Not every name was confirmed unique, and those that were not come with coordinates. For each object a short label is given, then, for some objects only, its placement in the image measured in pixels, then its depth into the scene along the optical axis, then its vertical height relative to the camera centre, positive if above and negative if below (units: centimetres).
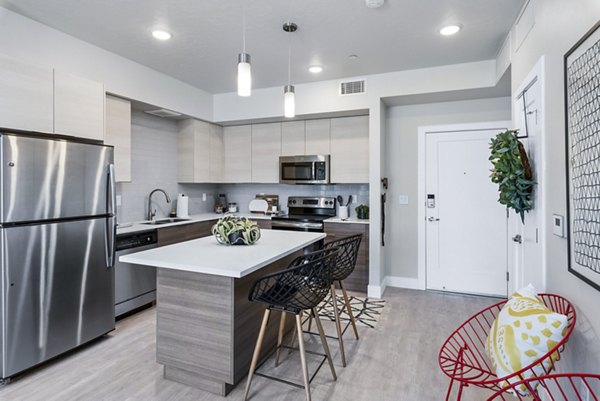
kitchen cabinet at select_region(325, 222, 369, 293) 414 -58
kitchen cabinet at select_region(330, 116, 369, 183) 439 +69
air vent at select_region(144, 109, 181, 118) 413 +111
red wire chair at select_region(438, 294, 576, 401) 131 -60
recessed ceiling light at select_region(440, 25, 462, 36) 284 +145
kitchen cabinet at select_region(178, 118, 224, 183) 466 +71
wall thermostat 164 -12
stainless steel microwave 451 +45
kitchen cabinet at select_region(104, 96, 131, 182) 341 +72
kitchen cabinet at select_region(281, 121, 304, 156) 473 +89
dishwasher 327 -76
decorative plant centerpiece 248 -22
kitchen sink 402 -22
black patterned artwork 126 +19
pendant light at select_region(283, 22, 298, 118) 266 +83
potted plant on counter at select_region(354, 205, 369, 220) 438 -12
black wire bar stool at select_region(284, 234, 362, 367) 246 -44
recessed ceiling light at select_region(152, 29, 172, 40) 294 +146
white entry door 398 -19
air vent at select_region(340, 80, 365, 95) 405 +138
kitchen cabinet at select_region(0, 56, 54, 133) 236 +77
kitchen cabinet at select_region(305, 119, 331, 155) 457 +88
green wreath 218 +19
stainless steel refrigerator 224 -32
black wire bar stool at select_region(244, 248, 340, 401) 194 -51
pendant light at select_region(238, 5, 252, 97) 214 +80
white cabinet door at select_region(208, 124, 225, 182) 496 +73
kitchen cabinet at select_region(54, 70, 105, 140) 271 +81
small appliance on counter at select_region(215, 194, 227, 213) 539 -1
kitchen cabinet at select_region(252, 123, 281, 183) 488 +73
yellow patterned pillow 137 -56
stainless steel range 441 -17
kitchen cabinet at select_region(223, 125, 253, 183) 507 +74
